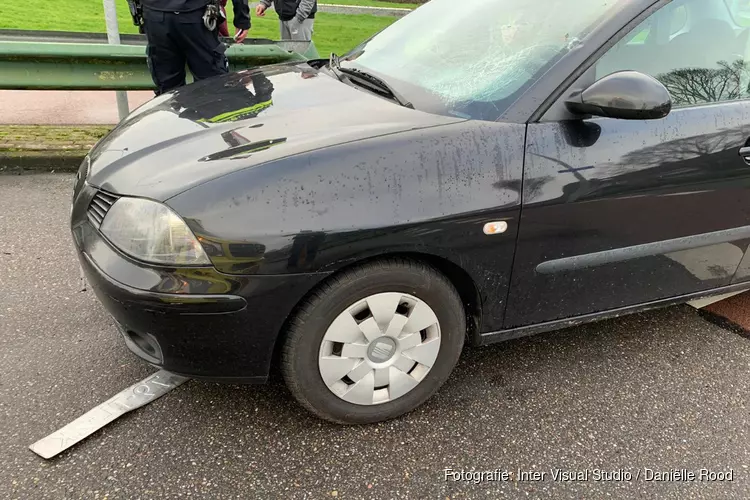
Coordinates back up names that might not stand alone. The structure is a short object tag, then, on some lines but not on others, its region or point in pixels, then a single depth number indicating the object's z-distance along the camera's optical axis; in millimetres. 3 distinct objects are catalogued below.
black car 1706
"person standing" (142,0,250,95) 3846
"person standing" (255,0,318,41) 5738
